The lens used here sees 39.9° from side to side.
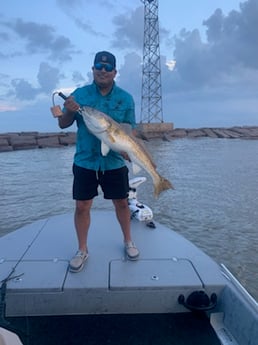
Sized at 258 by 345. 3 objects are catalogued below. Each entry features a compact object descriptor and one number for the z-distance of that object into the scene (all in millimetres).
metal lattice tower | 43844
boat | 2963
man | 3434
